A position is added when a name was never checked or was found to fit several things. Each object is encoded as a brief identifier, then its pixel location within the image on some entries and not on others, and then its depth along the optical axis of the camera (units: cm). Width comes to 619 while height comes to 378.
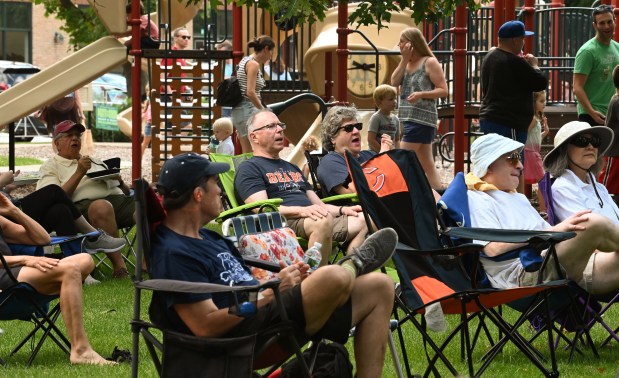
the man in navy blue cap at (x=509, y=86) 1940
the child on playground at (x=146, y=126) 3707
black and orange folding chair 1099
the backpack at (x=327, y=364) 961
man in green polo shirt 2173
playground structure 2495
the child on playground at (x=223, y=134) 2449
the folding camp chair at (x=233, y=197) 1401
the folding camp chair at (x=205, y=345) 885
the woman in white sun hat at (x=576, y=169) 1324
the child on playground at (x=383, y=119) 2148
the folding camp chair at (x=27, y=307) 1195
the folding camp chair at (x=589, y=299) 1259
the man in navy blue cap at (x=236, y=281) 909
